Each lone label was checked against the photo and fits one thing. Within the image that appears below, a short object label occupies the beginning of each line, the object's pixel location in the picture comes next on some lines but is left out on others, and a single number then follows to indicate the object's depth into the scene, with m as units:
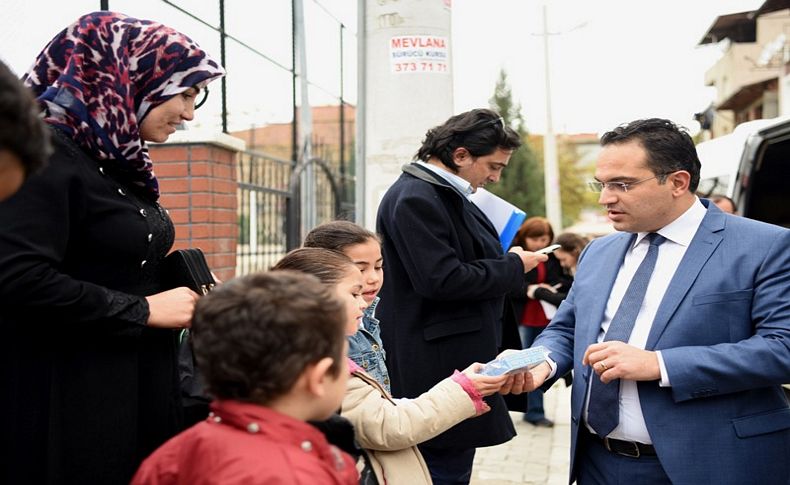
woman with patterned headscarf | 1.93
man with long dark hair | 3.32
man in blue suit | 2.30
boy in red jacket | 1.46
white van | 6.28
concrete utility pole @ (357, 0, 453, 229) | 4.95
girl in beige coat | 2.20
